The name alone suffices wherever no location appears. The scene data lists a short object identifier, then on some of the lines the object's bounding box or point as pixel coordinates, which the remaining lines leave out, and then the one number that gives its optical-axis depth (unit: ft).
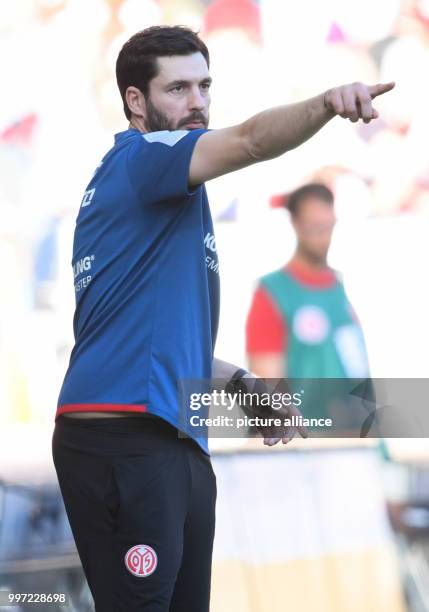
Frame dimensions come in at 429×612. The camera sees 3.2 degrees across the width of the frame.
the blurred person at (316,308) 64.17
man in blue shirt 54.31
